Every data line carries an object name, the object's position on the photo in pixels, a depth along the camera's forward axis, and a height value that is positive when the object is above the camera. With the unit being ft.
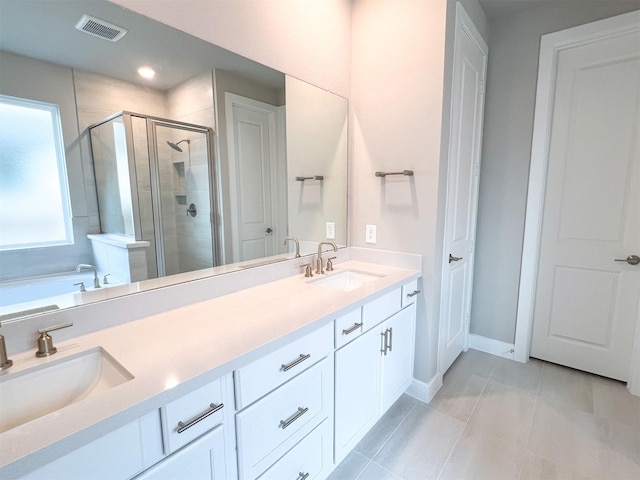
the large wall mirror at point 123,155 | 3.09 +0.59
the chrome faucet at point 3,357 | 2.70 -1.36
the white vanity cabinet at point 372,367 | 4.48 -2.75
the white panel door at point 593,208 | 6.57 -0.18
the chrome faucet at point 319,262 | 6.20 -1.23
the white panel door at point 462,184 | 6.37 +0.36
